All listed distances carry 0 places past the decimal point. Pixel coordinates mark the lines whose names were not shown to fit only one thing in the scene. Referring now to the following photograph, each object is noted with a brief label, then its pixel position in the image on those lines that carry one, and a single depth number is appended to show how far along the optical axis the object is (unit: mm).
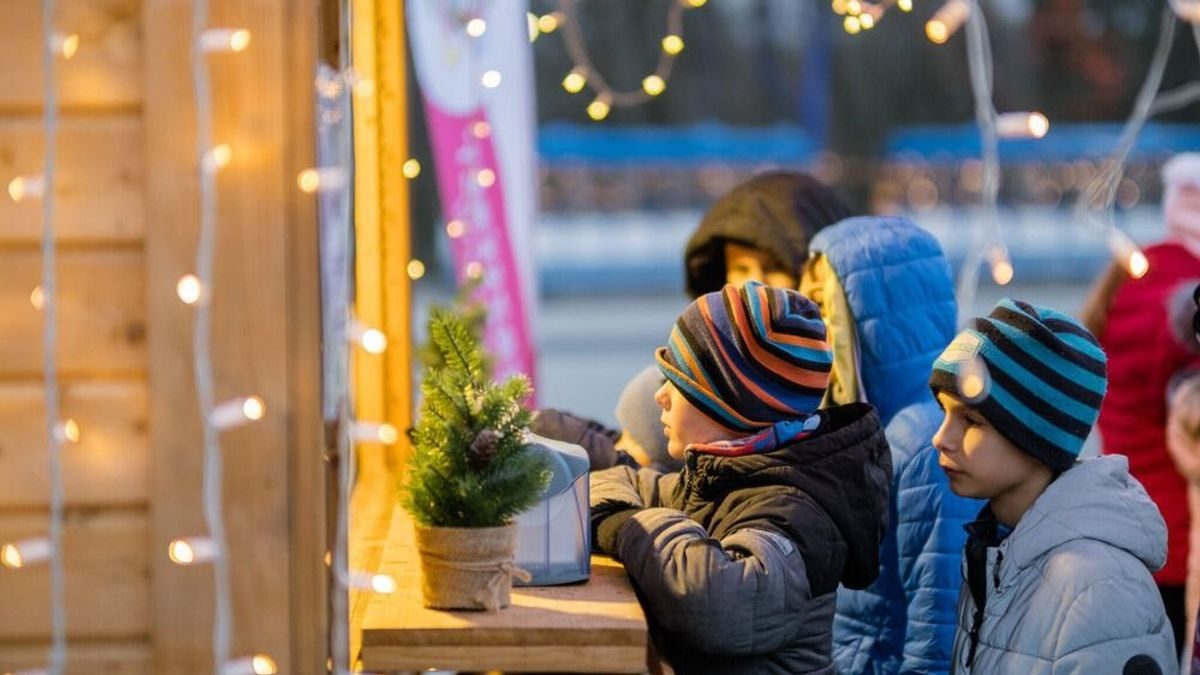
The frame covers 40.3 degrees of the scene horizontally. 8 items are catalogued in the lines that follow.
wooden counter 2367
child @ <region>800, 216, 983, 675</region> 3436
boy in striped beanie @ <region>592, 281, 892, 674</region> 2611
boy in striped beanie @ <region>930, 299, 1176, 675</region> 2711
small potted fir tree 2430
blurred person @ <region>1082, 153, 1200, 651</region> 4562
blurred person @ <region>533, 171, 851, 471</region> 3668
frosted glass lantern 2627
